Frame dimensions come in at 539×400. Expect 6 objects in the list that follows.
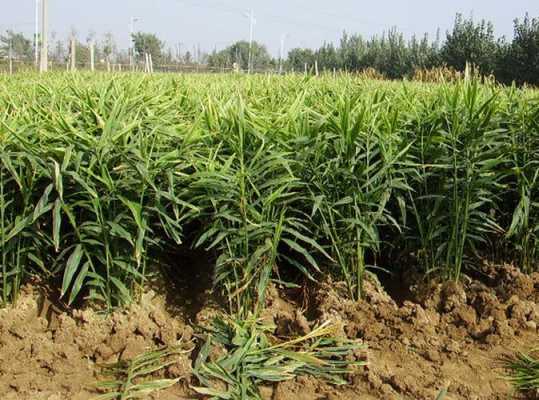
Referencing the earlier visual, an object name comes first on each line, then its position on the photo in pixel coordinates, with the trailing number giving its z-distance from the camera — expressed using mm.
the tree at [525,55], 18203
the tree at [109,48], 33331
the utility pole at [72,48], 16669
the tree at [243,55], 39375
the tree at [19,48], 34762
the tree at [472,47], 20359
